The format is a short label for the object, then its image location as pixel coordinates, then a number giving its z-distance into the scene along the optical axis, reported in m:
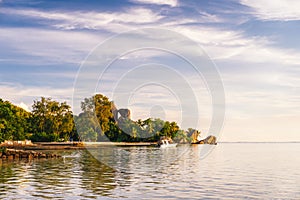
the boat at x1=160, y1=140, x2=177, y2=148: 175.60
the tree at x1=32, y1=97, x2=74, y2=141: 170.88
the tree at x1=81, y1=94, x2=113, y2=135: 190.00
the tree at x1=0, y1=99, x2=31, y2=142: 106.94
